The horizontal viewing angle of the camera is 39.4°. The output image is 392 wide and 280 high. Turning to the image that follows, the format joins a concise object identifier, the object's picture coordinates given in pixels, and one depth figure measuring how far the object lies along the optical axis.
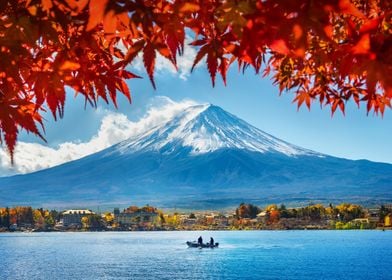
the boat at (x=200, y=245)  159.02
